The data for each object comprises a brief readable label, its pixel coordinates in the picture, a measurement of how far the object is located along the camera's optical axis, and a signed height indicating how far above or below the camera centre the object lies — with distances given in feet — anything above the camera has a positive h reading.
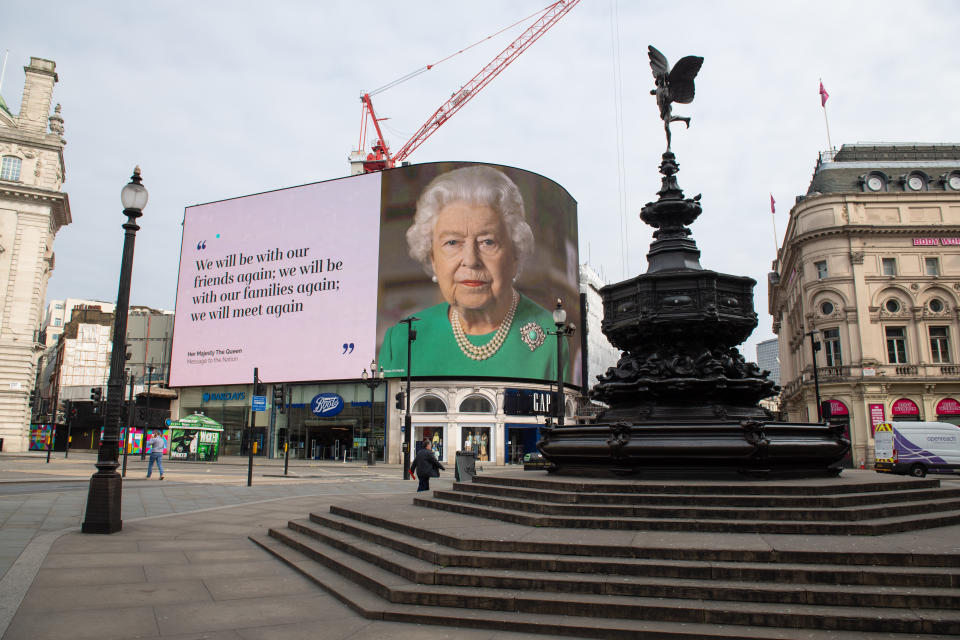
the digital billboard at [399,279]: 155.63 +38.77
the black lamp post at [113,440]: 32.24 -0.58
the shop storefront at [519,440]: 155.53 -2.30
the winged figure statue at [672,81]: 37.81 +20.84
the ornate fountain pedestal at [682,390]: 27.53 +2.11
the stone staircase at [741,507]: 22.12 -2.81
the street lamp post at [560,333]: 53.06 +8.49
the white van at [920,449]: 86.28 -2.19
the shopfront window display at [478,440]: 153.17 -2.28
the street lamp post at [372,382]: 125.49 +9.55
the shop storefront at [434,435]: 152.35 -1.15
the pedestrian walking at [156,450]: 74.43 -2.49
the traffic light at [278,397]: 88.02 +4.48
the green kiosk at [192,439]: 135.13 -2.09
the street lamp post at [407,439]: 86.93 -1.32
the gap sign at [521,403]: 155.02 +6.81
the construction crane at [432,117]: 256.32 +128.92
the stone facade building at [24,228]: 146.30 +47.58
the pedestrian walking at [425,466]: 53.78 -3.04
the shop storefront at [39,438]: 203.76 -3.27
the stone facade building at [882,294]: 138.92 +31.57
